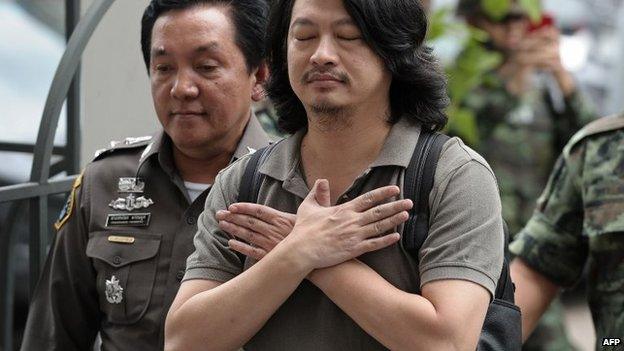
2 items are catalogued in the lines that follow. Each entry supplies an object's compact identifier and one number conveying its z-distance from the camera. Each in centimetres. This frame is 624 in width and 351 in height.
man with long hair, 454
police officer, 596
